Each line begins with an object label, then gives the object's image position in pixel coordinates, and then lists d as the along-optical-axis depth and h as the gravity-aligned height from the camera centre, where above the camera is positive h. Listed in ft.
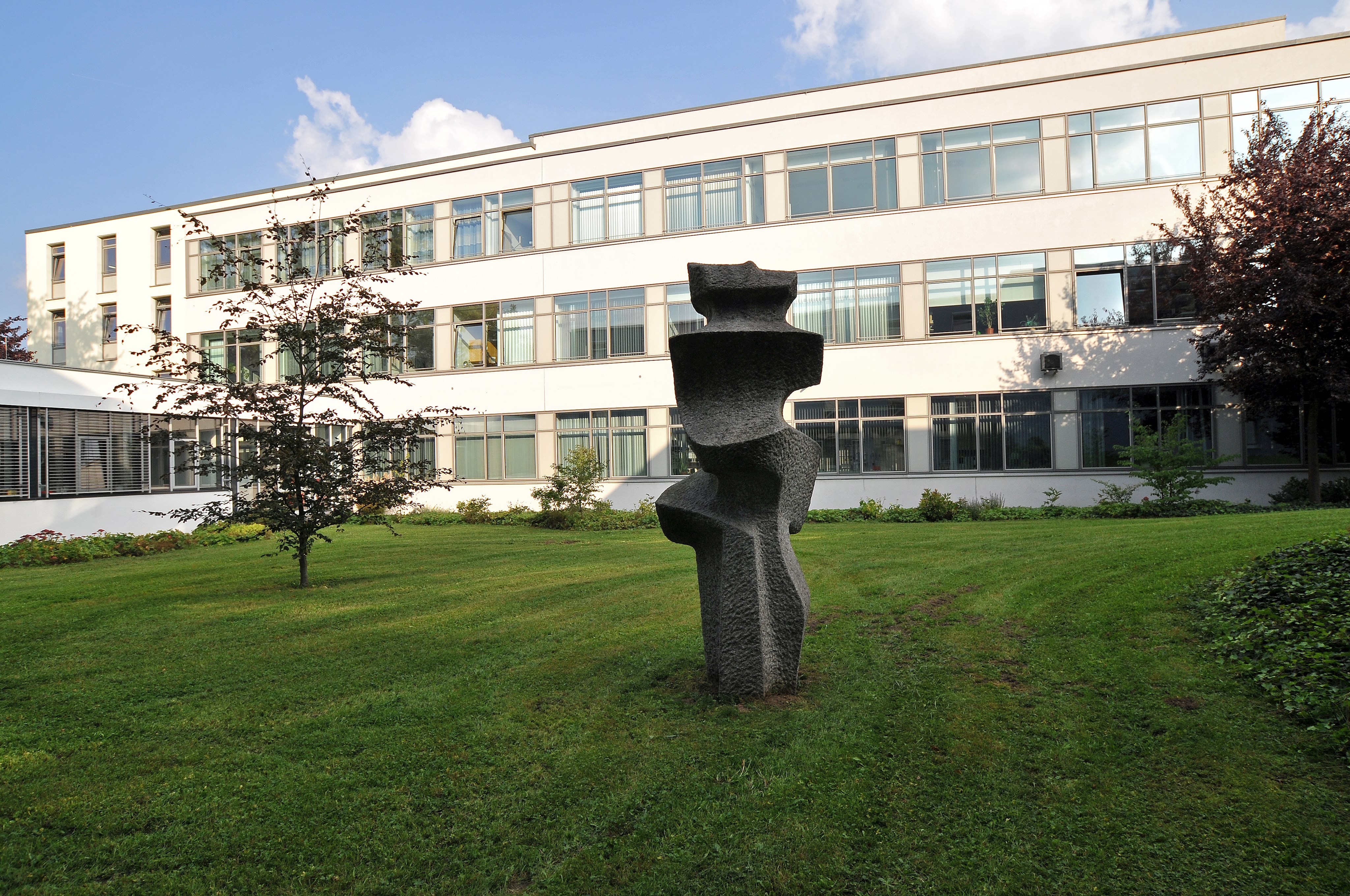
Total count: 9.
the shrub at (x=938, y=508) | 64.39 -3.75
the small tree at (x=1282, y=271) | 53.11 +12.59
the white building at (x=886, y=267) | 66.03 +18.98
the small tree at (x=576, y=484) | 71.51 -0.98
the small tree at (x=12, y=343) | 117.80 +21.79
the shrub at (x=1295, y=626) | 16.06 -4.43
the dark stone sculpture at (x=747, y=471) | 17.97 -0.08
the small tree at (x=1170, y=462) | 59.06 -0.54
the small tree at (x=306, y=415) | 34.55 +3.01
